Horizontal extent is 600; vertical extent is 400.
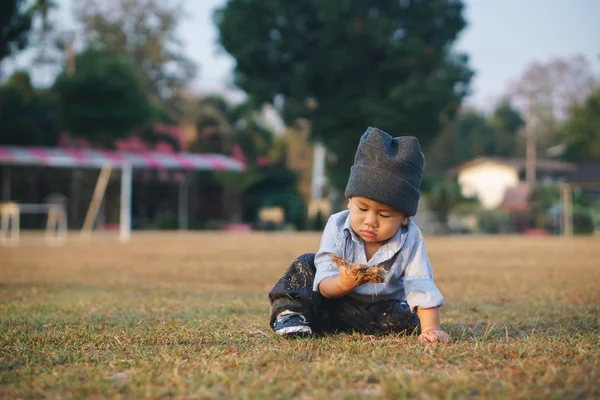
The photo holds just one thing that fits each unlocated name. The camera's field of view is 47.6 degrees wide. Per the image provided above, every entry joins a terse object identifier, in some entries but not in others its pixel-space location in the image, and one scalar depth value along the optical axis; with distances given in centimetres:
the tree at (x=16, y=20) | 1992
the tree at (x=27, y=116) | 2486
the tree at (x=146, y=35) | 3753
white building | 4575
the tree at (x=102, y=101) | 2538
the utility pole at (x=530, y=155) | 3506
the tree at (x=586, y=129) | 4503
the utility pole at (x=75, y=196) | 2519
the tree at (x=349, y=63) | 2102
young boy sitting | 278
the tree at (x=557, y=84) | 5112
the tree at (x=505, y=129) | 5609
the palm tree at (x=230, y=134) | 2905
